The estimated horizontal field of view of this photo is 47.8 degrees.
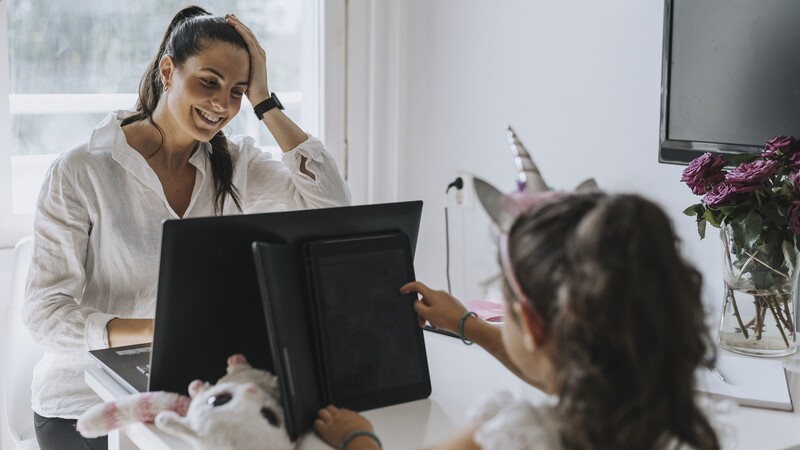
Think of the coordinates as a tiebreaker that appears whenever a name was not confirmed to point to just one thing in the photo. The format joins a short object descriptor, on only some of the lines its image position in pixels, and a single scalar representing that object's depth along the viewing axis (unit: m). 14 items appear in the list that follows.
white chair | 1.84
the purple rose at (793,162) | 1.51
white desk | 1.19
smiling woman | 1.67
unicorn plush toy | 1.05
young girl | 0.83
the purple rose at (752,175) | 1.49
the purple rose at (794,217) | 1.45
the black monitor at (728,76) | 1.61
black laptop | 1.17
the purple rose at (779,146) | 1.52
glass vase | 1.55
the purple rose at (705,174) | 1.55
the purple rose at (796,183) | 1.46
